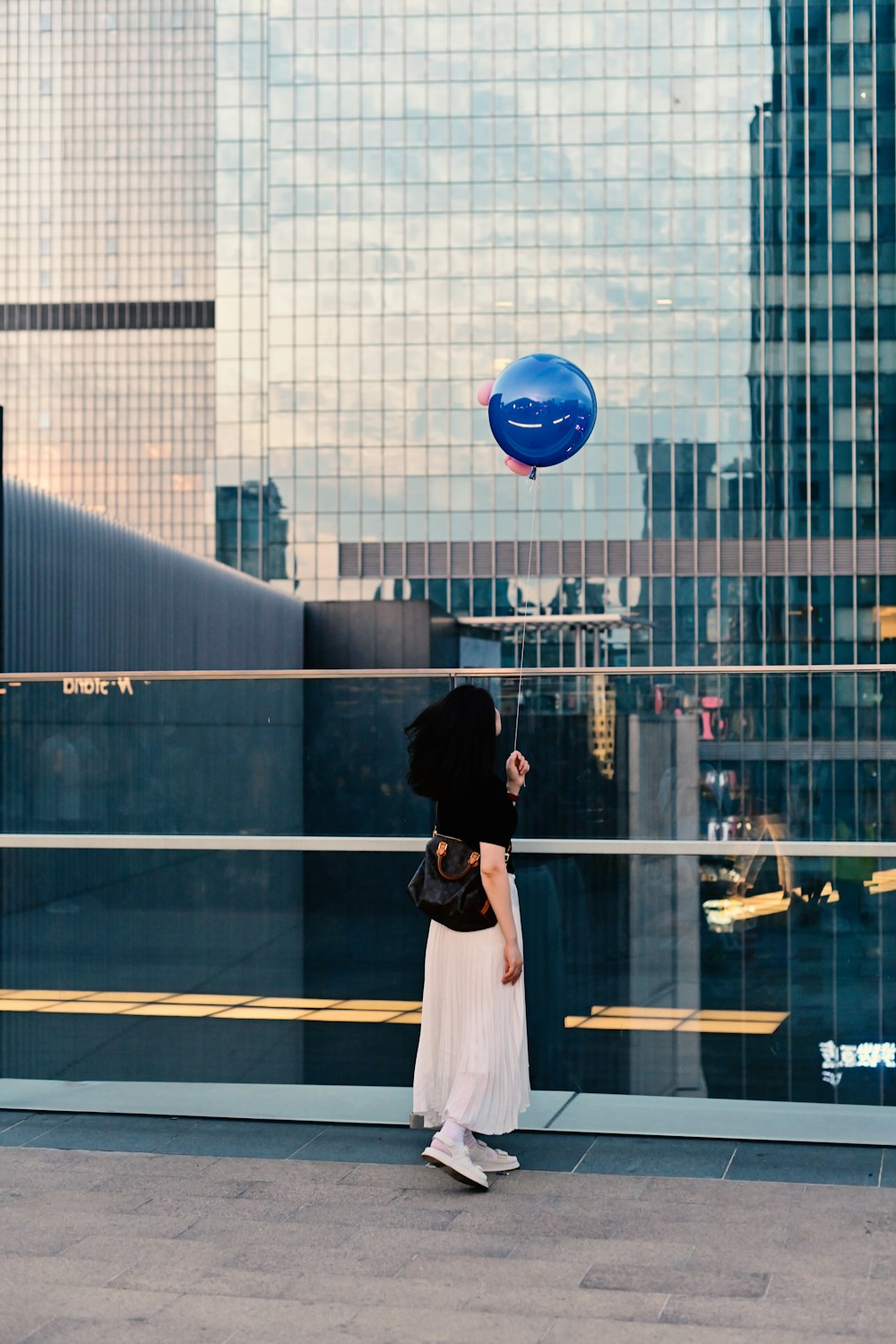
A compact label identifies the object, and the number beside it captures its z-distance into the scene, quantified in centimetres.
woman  587
